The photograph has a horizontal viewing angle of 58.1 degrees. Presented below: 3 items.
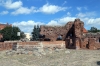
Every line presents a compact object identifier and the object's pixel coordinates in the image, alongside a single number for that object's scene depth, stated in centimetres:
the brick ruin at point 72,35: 1569
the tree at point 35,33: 3140
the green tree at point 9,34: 2888
